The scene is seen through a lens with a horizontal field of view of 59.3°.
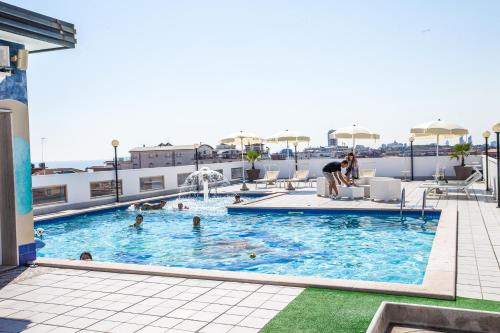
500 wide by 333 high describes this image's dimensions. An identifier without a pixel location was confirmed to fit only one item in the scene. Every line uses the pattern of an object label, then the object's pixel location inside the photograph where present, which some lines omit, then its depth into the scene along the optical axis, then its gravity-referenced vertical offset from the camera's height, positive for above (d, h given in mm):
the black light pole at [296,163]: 24691 -596
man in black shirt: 15594 -789
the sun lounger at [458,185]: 14259 -1185
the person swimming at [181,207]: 15853 -1862
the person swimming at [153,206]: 16062 -1815
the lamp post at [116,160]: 17755 -132
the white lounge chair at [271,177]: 21572 -1171
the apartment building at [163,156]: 78938 -49
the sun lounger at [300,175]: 21562 -1089
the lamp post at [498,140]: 11939 +250
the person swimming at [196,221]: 12875 -1926
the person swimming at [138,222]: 13180 -1970
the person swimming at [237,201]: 16134 -1715
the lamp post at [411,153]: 22462 -175
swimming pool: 8312 -2108
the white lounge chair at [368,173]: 20672 -1026
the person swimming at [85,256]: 8562 -1922
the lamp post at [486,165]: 16498 -685
